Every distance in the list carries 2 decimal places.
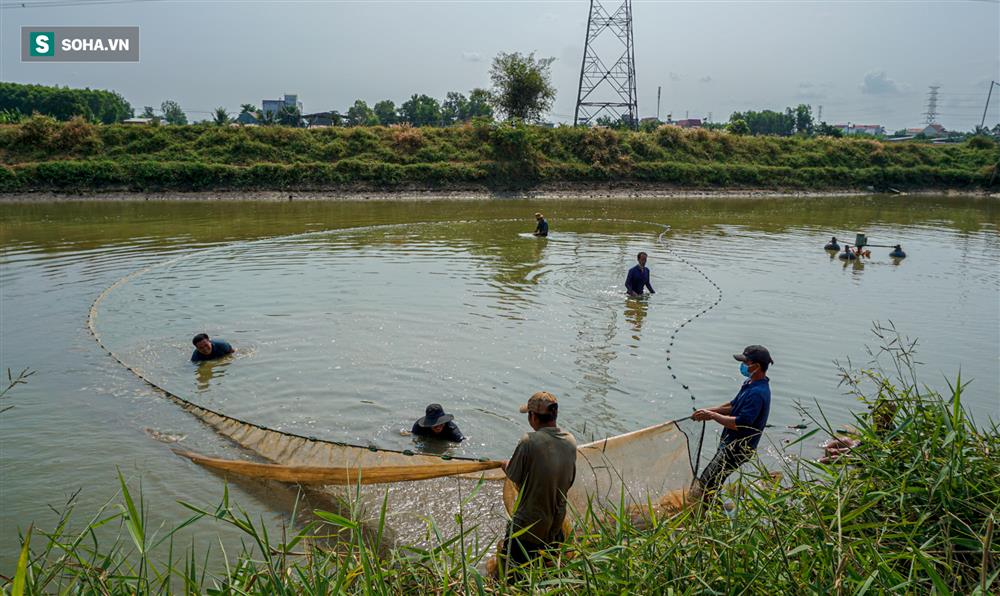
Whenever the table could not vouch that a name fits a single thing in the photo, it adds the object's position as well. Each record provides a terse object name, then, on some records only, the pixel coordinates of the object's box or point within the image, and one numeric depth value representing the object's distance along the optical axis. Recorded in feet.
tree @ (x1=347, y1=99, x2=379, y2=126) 355.21
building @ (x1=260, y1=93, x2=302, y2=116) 570.13
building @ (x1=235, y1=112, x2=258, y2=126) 211.86
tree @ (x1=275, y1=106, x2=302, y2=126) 195.83
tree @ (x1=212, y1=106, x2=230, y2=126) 175.05
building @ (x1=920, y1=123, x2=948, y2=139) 580.01
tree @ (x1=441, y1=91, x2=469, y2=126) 387.53
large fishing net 16.67
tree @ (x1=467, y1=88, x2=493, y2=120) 205.59
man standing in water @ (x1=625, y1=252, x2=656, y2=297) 47.21
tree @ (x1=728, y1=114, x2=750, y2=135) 209.81
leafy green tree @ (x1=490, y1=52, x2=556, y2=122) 199.31
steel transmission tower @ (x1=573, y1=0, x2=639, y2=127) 207.51
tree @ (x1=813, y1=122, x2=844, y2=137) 230.34
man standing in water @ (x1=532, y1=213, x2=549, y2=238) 76.61
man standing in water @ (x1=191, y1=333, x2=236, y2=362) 32.63
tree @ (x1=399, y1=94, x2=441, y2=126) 366.43
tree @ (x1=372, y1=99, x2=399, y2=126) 396.57
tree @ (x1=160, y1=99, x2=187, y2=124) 349.08
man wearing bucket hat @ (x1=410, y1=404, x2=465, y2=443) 24.50
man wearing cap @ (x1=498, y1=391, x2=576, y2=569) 13.56
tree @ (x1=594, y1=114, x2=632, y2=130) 202.26
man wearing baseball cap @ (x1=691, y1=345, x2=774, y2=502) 17.22
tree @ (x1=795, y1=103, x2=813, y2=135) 405.80
